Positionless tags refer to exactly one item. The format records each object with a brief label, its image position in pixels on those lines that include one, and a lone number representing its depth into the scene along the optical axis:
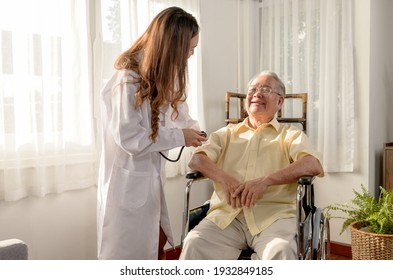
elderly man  1.76
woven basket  2.32
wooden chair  3.02
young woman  1.67
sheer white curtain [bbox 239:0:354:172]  2.99
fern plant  2.34
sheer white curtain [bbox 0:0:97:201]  2.00
